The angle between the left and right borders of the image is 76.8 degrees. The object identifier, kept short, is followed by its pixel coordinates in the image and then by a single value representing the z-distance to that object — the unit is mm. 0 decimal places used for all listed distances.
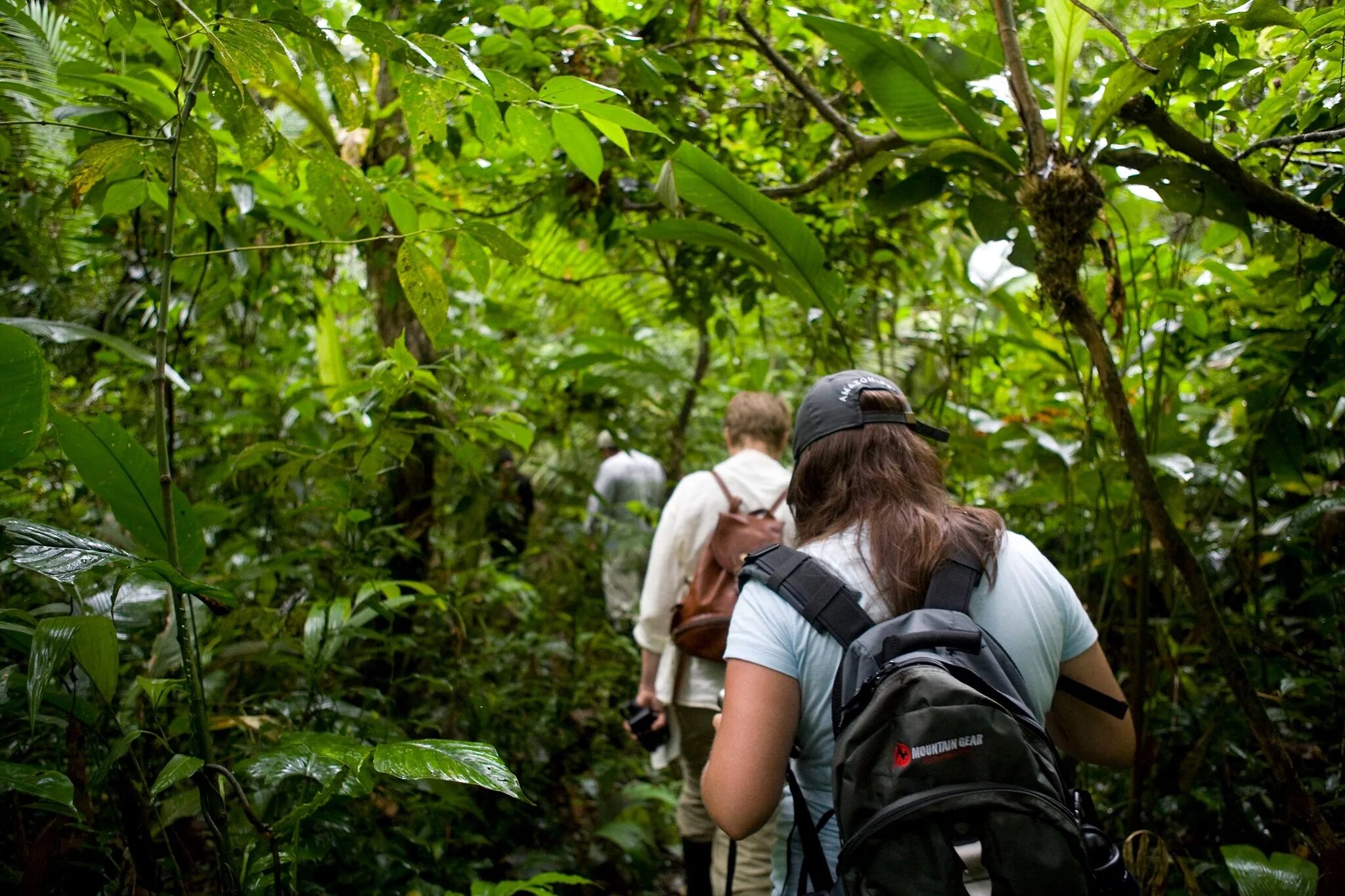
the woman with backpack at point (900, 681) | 1119
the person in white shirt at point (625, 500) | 5348
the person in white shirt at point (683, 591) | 2961
